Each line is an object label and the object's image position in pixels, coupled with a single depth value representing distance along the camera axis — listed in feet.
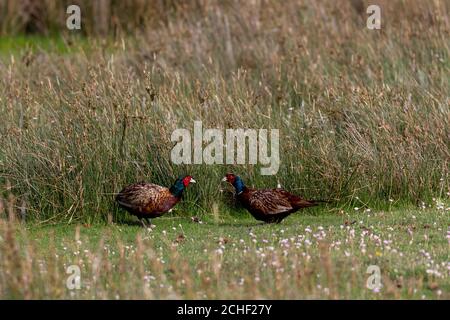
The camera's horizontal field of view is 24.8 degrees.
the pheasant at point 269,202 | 36.24
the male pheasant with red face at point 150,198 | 36.50
